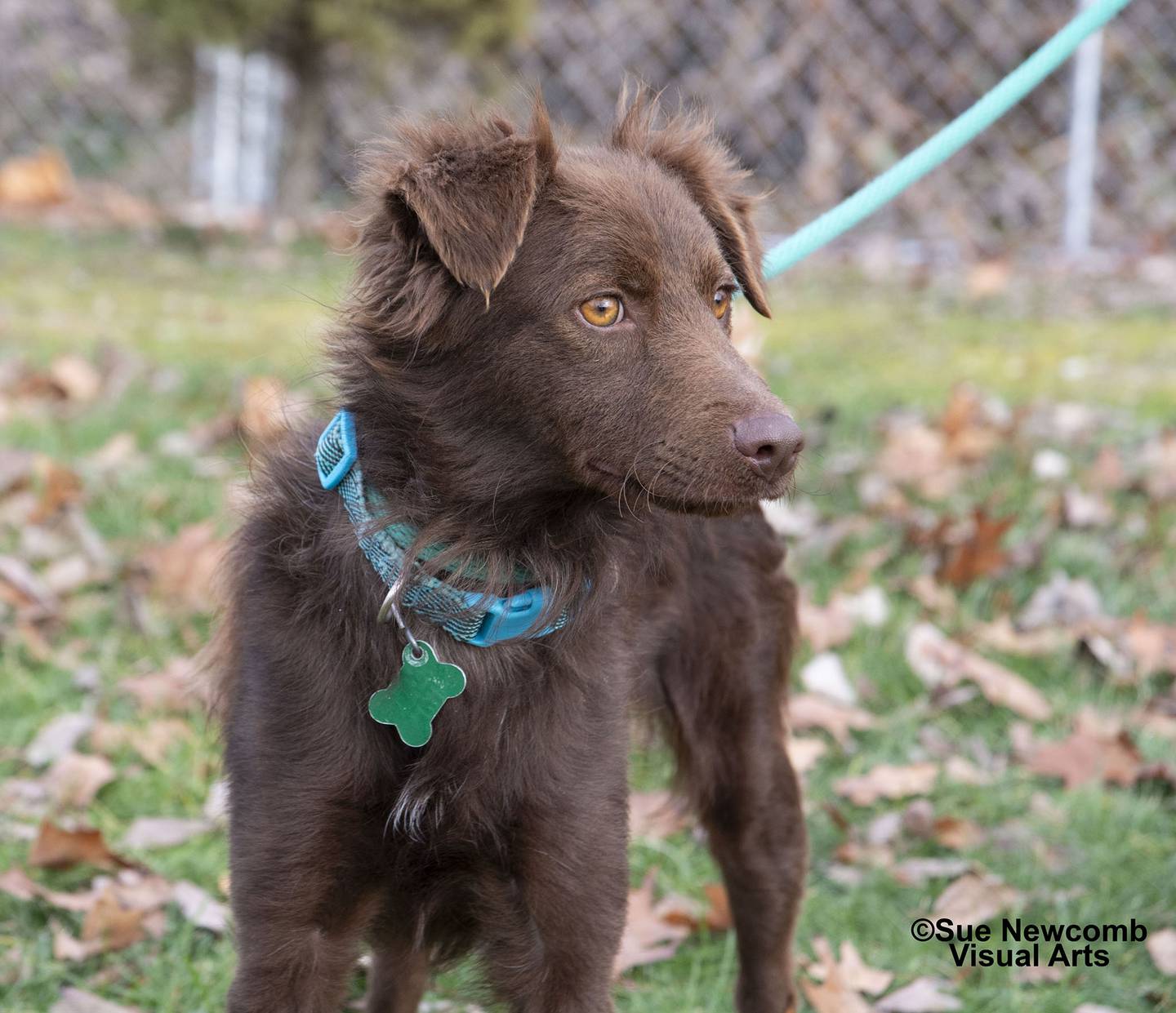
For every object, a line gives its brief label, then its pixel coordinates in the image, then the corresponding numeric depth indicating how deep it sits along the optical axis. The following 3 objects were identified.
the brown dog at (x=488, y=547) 2.29
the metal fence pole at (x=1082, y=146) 9.95
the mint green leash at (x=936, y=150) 3.02
